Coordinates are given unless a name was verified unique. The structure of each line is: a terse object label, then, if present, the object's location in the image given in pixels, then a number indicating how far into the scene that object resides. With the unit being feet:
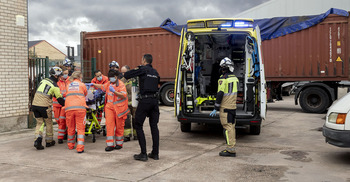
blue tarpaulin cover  39.91
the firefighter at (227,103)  19.43
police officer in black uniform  18.20
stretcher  23.24
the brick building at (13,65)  26.81
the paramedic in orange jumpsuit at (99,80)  24.95
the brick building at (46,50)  174.12
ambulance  22.70
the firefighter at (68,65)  25.65
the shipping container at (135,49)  47.16
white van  16.83
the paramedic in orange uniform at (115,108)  20.52
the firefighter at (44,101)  21.04
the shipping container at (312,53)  38.73
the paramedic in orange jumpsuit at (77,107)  20.39
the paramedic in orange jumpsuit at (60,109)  22.66
